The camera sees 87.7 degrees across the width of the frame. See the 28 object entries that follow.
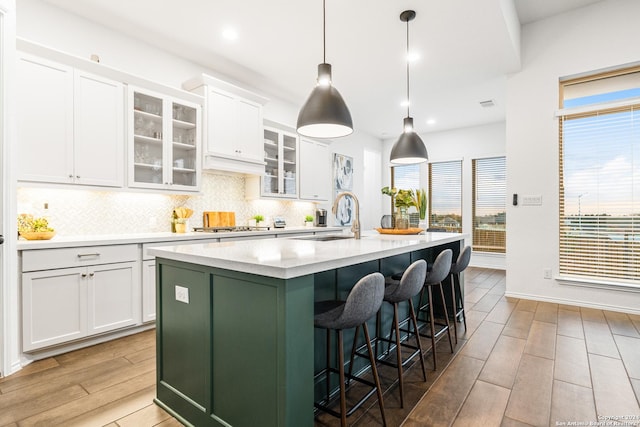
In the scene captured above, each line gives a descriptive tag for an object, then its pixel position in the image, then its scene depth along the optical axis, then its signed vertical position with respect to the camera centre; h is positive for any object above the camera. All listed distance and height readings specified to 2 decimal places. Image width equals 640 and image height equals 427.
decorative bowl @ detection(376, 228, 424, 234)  3.38 -0.18
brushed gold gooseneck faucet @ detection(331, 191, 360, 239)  2.83 -0.09
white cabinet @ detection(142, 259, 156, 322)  3.12 -0.72
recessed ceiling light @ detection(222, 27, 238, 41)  3.55 +1.96
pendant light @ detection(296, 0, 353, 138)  2.31 +0.74
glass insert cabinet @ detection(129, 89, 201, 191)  3.46 +0.79
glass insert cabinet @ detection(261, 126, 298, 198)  4.99 +0.78
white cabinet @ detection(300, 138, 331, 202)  5.60 +0.75
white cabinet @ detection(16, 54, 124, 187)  2.68 +0.78
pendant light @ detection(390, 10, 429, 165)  3.40 +0.68
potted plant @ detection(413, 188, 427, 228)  3.31 +0.12
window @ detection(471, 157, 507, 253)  6.95 +0.20
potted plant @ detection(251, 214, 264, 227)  4.93 -0.08
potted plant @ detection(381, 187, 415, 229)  3.29 +0.09
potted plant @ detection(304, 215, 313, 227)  5.89 -0.12
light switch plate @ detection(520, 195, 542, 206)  4.27 +0.17
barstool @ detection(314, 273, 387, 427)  1.58 -0.51
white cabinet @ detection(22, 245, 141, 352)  2.48 -0.65
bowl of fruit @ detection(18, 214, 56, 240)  2.65 -0.12
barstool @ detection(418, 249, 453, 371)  2.54 -0.45
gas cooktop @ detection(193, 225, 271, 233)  3.98 -0.19
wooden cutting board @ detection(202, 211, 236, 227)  4.32 -0.07
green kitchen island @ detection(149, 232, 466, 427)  1.37 -0.54
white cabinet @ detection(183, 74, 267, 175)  4.00 +1.12
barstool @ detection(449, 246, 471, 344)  3.06 -0.65
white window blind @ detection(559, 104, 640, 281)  3.78 +0.23
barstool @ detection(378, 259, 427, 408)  2.00 -0.47
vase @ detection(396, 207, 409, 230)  3.44 -0.06
